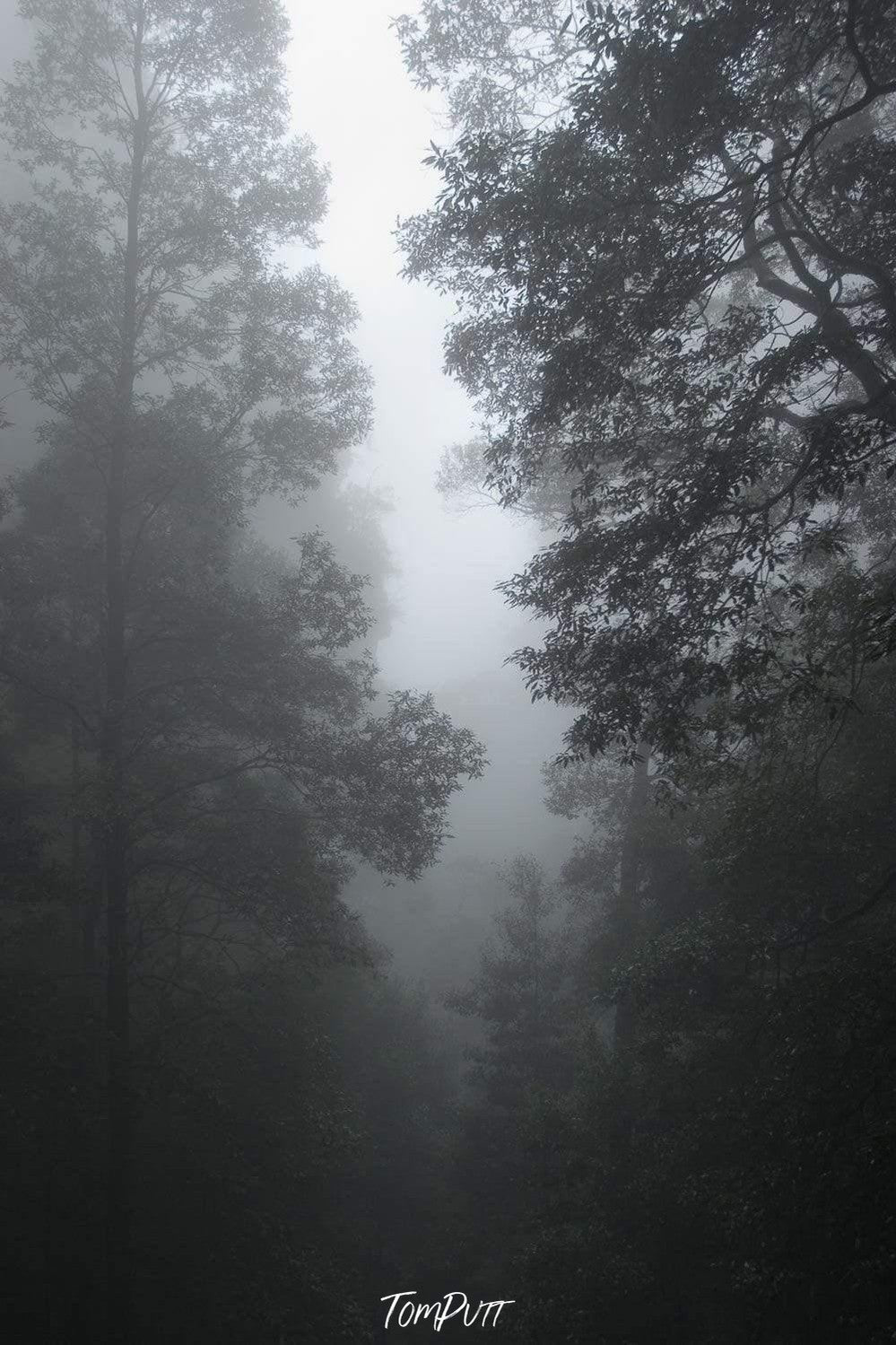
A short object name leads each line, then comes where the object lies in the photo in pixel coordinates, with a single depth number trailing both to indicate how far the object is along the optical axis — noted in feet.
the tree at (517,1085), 41.27
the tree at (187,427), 30.71
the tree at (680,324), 18.74
